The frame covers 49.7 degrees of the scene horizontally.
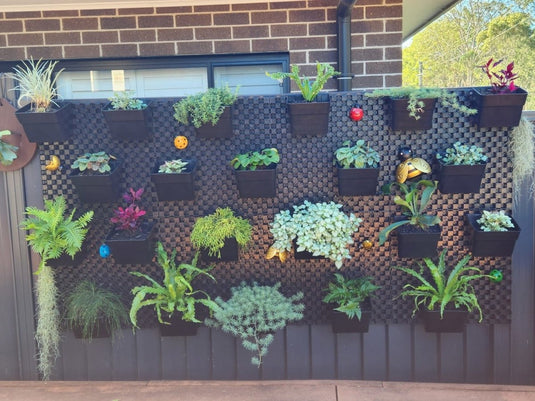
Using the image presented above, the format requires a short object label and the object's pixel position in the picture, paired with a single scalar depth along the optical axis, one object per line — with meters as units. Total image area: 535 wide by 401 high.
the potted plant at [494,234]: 2.97
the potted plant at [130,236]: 3.02
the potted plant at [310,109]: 3.00
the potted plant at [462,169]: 2.97
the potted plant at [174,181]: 3.01
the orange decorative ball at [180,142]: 3.15
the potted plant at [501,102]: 2.95
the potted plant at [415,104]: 2.97
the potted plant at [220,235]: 3.03
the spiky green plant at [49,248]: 3.03
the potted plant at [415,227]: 3.00
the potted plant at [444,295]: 3.03
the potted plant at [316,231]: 2.96
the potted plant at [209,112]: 3.02
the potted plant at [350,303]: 3.04
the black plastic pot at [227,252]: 3.06
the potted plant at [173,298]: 3.05
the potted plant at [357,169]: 2.99
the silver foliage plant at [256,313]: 3.01
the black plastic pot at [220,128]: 3.05
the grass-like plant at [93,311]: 3.13
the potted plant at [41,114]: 3.04
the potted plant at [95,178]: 3.04
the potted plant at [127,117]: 3.04
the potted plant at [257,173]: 2.99
